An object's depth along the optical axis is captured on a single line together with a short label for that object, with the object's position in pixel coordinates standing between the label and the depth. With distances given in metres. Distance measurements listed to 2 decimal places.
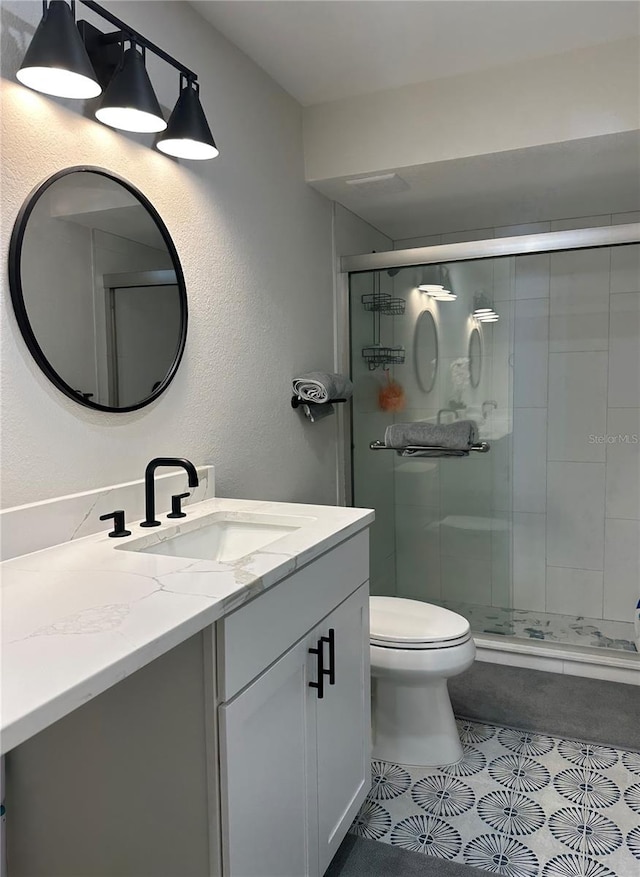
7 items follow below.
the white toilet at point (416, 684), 2.07
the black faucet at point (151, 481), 1.56
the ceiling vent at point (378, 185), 2.62
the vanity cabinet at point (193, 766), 1.11
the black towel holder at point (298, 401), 2.58
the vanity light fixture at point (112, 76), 1.30
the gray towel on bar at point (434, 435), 2.89
